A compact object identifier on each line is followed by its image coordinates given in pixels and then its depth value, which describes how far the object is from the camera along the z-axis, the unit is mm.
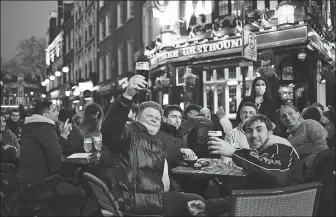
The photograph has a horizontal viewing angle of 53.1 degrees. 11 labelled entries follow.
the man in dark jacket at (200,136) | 5629
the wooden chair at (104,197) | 2564
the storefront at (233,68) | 11562
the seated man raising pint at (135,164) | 3016
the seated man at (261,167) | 2754
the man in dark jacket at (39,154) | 4391
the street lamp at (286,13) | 11266
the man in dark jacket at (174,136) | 5023
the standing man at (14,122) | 10859
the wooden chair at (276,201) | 2004
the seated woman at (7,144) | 6074
